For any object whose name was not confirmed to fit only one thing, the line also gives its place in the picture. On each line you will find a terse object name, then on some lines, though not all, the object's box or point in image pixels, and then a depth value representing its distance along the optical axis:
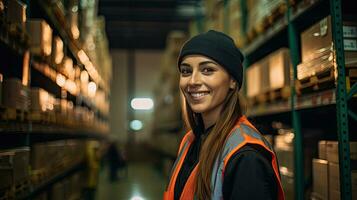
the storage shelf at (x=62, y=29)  3.87
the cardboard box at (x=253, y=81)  4.54
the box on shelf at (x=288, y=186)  3.55
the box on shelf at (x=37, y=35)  3.42
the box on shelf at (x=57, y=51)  4.15
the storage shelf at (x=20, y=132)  2.78
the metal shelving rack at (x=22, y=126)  2.79
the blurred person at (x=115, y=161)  9.94
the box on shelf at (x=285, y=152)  3.69
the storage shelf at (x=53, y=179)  3.25
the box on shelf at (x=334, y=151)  2.57
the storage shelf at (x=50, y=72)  3.60
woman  1.45
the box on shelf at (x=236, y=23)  5.24
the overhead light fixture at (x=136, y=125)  19.37
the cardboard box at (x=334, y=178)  2.59
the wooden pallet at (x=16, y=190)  2.70
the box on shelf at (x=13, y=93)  2.94
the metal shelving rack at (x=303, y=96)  2.46
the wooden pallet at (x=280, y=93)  3.61
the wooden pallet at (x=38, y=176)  3.51
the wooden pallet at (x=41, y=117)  3.37
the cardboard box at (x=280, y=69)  3.70
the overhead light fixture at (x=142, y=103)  19.53
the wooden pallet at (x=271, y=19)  3.67
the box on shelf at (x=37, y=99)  3.57
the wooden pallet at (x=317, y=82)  2.75
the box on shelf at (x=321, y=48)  2.68
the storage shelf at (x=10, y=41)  2.61
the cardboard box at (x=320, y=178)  2.87
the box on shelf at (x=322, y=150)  2.92
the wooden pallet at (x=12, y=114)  2.64
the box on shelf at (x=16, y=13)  2.80
